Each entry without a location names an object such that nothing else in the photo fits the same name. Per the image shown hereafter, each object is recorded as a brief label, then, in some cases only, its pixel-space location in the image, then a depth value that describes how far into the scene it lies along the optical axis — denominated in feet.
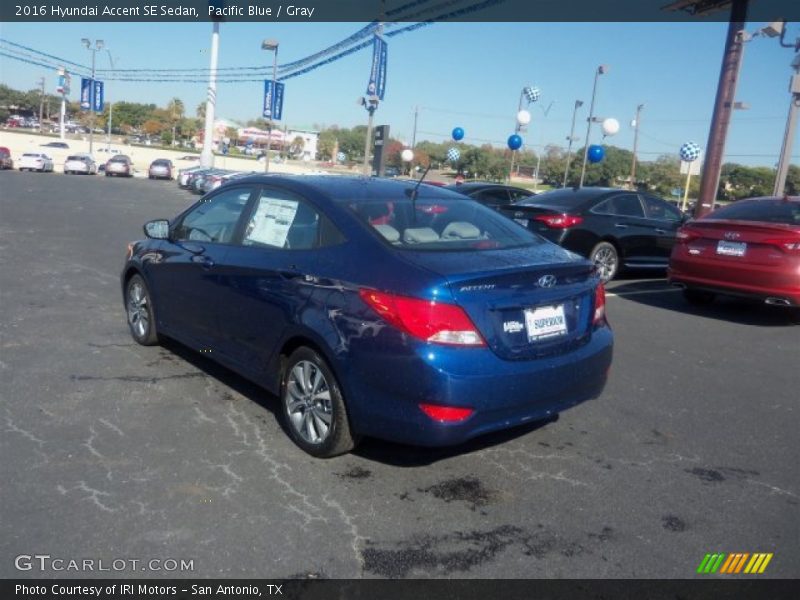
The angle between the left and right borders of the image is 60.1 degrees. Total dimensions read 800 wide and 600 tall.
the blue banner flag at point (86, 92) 192.34
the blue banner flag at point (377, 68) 81.61
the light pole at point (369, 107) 81.02
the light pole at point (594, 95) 92.86
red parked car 24.49
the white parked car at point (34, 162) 140.36
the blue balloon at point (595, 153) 72.43
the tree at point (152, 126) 393.70
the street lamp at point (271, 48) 136.77
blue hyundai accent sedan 10.87
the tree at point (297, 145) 394.93
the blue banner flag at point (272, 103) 136.87
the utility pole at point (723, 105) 44.93
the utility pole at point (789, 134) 50.80
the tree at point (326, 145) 407.34
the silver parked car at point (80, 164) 144.05
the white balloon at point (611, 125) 81.61
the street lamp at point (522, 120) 85.66
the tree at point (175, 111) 388.98
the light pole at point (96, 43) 211.82
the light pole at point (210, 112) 155.33
